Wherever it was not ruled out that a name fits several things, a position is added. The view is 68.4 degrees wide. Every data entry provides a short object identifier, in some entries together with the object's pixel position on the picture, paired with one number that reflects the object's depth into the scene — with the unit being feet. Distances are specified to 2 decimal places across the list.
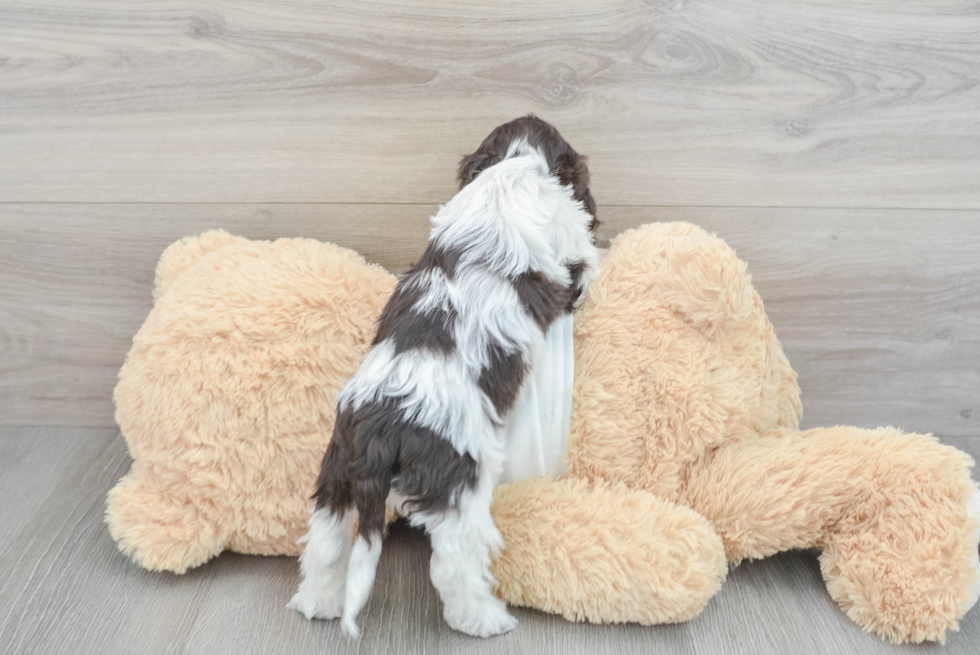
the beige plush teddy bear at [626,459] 2.76
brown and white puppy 2.52
